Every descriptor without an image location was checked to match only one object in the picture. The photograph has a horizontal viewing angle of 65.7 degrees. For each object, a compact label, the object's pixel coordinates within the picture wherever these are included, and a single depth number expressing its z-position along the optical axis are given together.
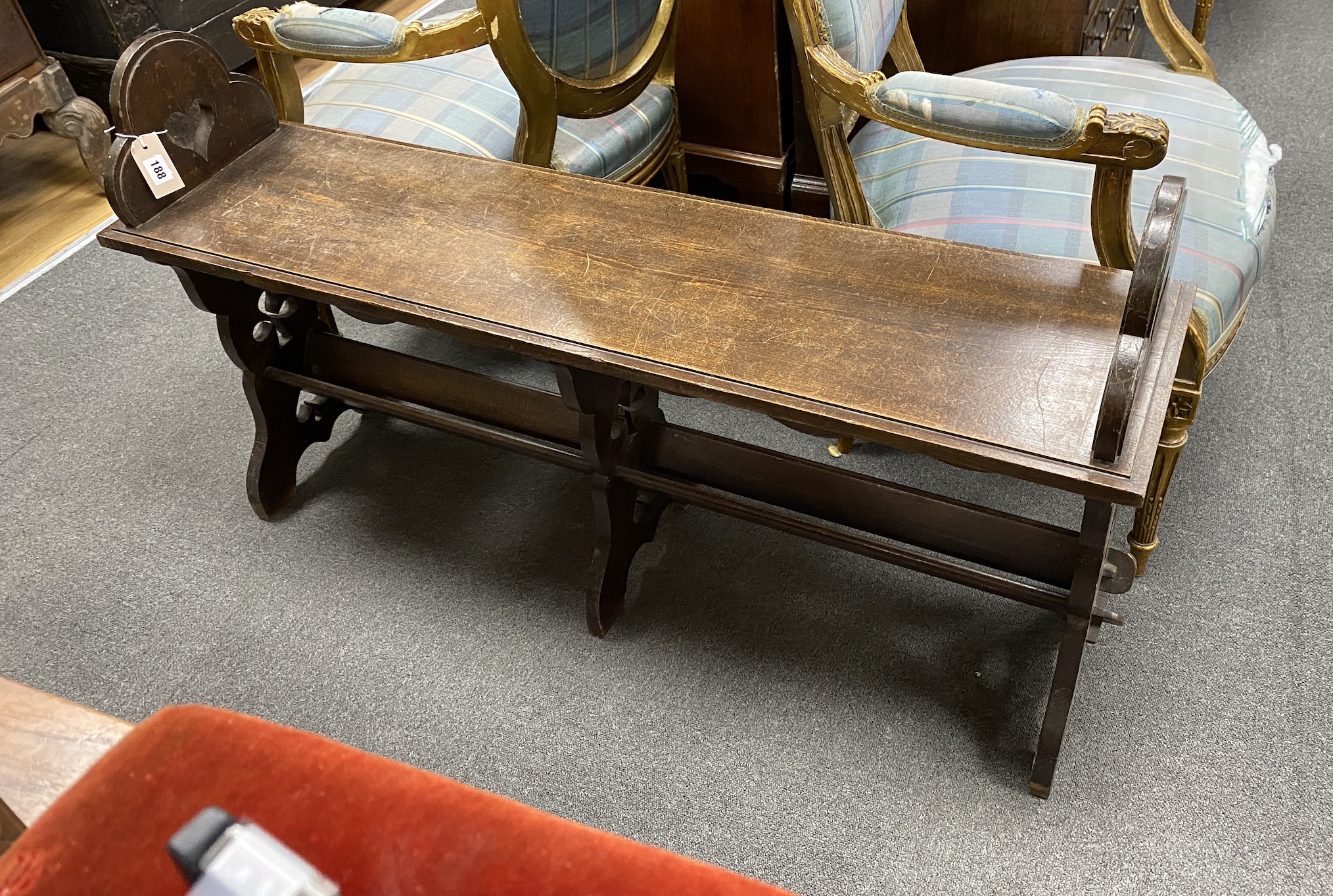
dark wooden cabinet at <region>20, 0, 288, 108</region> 2.72
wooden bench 1.08
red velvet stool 0.68
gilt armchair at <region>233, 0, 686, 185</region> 1.49
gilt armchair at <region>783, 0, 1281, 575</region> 1.20
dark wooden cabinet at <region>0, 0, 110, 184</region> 2.41
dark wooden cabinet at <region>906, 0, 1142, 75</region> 1.78
